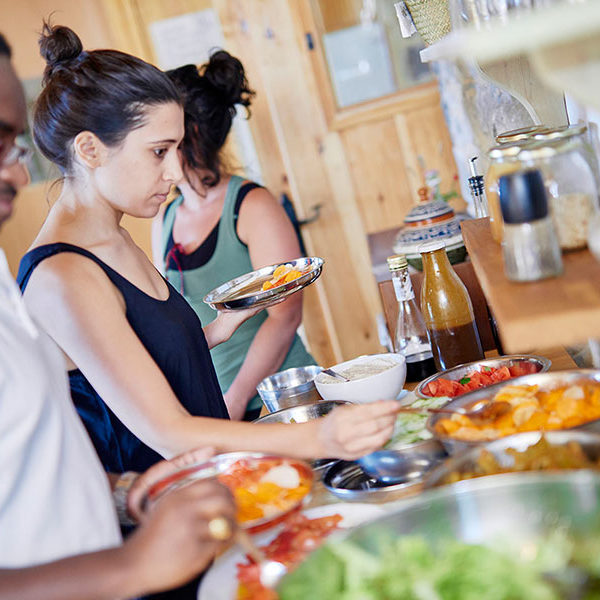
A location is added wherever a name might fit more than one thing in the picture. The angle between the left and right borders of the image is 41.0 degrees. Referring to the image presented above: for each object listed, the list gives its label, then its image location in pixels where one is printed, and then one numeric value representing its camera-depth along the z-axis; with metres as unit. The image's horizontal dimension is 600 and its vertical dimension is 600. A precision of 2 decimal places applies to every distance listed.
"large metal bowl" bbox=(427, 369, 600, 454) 1.17
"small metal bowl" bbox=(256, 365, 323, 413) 1.87
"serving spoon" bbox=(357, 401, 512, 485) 1.26
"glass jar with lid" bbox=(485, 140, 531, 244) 1.21
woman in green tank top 2.52
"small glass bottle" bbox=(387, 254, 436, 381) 1.86
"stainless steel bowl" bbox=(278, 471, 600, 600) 0.87
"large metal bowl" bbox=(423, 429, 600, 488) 1.01
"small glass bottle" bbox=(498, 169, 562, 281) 1.00
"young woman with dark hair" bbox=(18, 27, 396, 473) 1.39
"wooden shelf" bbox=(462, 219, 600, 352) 0.86
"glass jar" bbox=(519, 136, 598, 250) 1.10
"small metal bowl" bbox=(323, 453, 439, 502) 1.22
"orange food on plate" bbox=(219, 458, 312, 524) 1.15
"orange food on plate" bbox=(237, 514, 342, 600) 1.03
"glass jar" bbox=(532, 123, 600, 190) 1.17
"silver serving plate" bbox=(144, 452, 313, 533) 1.17
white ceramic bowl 1.59
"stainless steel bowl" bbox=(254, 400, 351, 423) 1.63
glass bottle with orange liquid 1.80
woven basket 1.71
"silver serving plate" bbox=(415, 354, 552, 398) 1.60
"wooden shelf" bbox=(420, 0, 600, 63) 0.75
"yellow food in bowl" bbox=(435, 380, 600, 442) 1.17
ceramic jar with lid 2.16
